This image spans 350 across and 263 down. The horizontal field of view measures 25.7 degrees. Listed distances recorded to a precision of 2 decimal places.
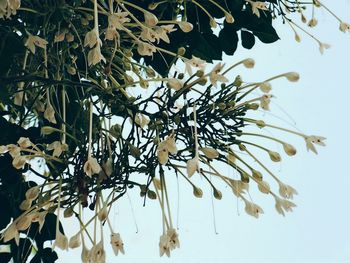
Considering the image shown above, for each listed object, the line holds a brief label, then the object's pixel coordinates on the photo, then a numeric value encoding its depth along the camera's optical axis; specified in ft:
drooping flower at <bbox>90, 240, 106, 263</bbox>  2.17
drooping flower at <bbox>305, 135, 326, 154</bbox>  2.41
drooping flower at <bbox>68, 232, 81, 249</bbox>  2.24
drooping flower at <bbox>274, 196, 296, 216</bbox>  2.37
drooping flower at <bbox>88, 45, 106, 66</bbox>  2.12
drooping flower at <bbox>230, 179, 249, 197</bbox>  2.39
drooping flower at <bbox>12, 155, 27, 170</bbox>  2.28
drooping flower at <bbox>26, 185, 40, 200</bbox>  2.36
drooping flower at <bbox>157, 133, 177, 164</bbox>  2.15
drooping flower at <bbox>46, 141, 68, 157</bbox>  2.37
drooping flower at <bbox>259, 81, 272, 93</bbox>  2.41
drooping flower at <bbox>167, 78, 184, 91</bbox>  2.29
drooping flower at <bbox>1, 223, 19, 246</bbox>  2.27
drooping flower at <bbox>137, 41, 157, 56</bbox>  2.37
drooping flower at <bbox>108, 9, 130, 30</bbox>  2.20
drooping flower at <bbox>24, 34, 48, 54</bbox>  2.42
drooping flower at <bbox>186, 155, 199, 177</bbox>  2.09
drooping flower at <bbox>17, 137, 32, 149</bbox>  2.30
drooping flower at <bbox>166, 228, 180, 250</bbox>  2.18
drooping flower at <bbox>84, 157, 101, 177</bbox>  2.13
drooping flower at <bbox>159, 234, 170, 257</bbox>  2.17
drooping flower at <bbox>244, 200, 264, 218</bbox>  2.36
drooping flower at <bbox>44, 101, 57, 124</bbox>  2.57
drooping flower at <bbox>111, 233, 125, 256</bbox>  2.23
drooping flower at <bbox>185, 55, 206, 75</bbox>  2.48
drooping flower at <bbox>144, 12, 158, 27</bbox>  2.31
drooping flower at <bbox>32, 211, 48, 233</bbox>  2.29
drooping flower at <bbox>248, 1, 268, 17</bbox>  2.78
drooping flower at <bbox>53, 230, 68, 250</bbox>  2.23
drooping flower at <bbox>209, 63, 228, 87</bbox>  2.29
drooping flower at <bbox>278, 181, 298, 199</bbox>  2.39
